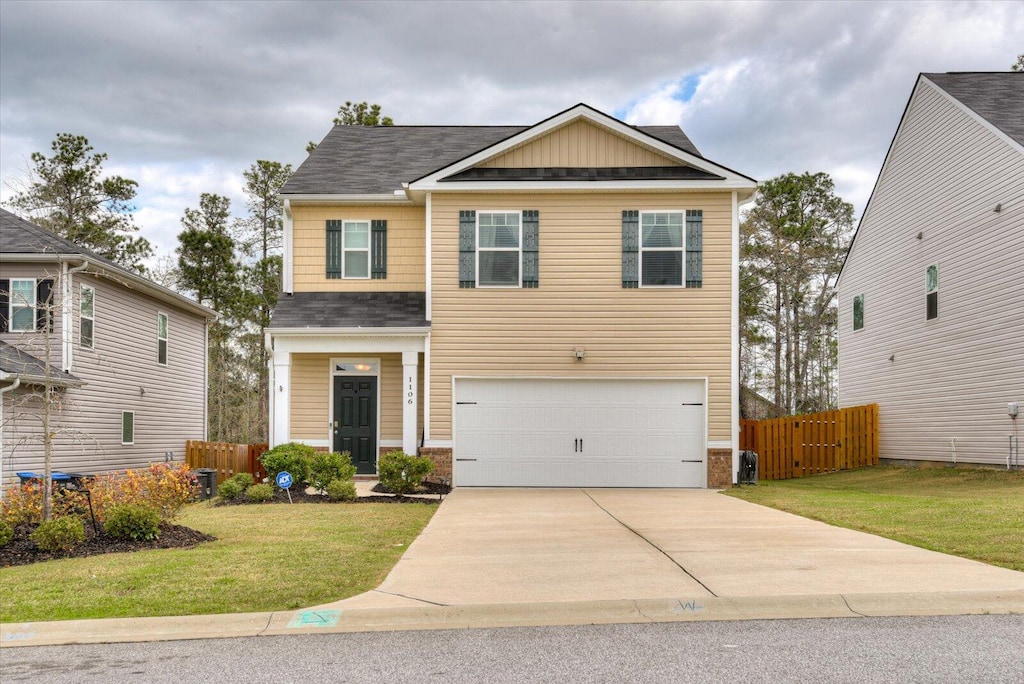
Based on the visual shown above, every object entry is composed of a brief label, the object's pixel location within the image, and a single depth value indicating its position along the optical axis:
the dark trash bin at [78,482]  11.63
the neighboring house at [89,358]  17.45
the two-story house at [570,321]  17.19
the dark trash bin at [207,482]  17.33
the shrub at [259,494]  14.79
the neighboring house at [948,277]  18.02
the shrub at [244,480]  15.45
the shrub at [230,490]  15.17
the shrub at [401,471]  15.10
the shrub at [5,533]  9.62
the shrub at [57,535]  9.47
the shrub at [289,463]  15.46
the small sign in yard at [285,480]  14.94
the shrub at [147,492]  10.79
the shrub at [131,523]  9.89
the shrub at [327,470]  15.18
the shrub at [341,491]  14.61
